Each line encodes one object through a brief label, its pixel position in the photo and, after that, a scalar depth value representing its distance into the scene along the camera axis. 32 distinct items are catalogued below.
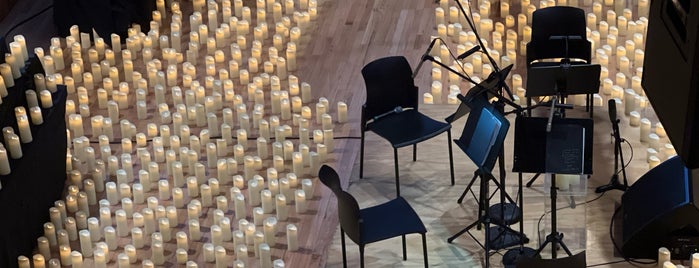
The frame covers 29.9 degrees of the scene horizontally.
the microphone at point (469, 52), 6.73
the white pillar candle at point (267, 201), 7.52
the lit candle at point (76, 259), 7.11
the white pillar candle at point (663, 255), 6.77
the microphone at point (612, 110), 7.04
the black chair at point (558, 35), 8.17
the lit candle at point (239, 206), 7.46
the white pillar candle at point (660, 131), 7.99
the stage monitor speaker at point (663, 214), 6.68
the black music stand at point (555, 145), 6.32
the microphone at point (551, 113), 6.13
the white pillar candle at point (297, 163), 7.88
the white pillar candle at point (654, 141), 7.86
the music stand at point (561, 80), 6.88
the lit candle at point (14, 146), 7.18
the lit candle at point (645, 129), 7.97
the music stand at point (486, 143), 6.47
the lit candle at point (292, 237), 7.19
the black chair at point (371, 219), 6.46
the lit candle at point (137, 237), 7.28
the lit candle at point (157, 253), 7.13
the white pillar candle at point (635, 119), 8.15
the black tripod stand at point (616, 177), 7.47
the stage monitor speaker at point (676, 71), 4.80
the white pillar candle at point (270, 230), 7.25
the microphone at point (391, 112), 7.65
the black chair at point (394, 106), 7.51
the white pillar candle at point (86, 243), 7.23
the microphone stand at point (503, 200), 6.58
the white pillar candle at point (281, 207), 7.46
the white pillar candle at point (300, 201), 7.57
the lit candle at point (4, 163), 7.02
